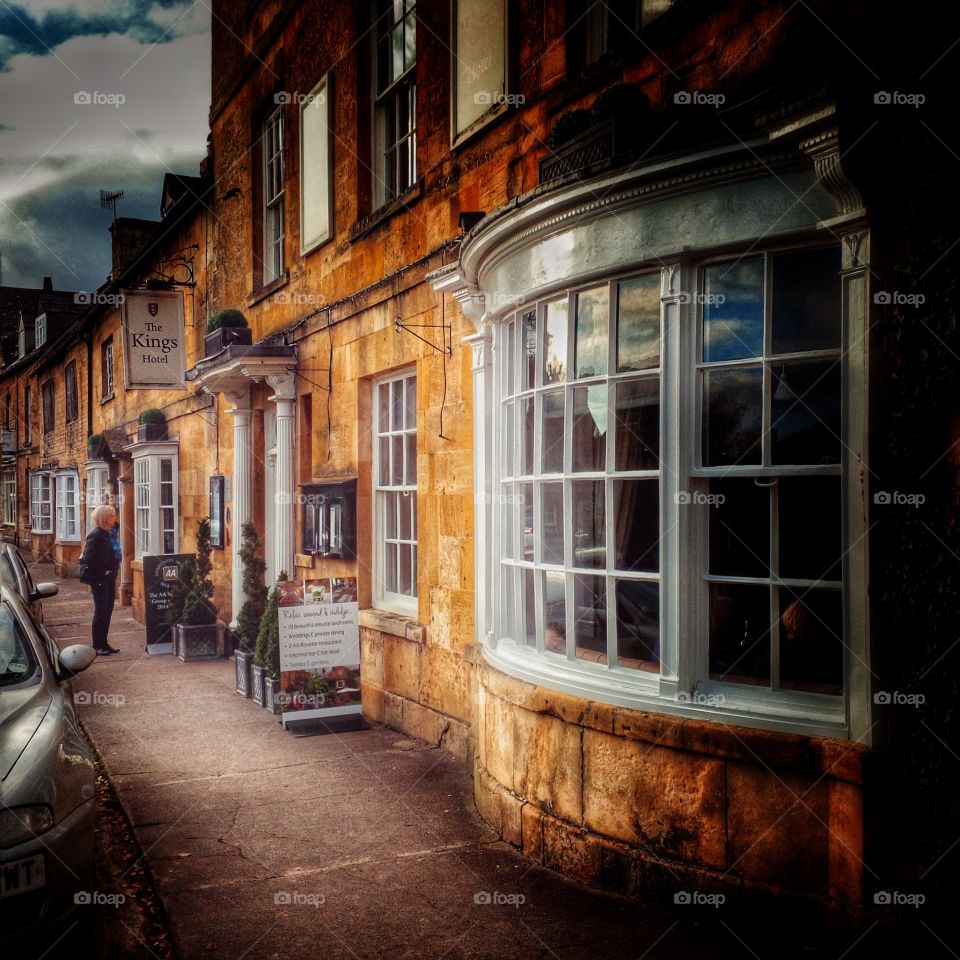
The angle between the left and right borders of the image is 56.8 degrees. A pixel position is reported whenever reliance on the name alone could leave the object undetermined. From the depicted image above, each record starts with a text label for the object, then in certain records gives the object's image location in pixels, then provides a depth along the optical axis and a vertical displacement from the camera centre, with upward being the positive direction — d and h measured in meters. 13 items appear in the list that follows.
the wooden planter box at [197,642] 11.19 -1.82
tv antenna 20.99 +7.35
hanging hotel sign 11.78 +2.17
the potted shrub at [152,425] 15.20 +1.28
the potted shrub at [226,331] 11.03 +2.10
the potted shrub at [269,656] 8.18 -1.47
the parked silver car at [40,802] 3.62 -1.31
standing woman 11.62 -0.93
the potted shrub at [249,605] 9.05 -1.15
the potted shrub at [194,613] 11.23 -1.48
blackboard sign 11.70 -1.24
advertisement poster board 7.46 -1.28
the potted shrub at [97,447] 18.27 +1.11
